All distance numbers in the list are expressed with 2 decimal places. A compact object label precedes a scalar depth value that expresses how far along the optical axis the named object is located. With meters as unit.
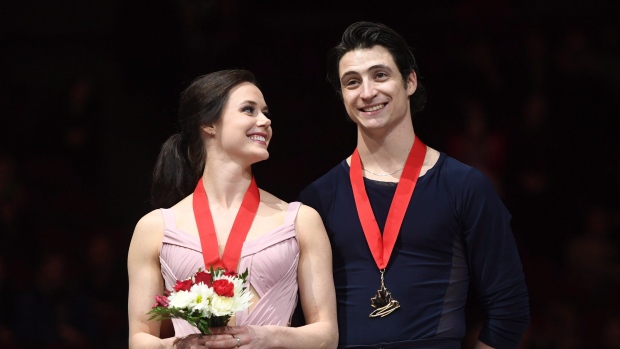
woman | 8.37
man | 8.83
